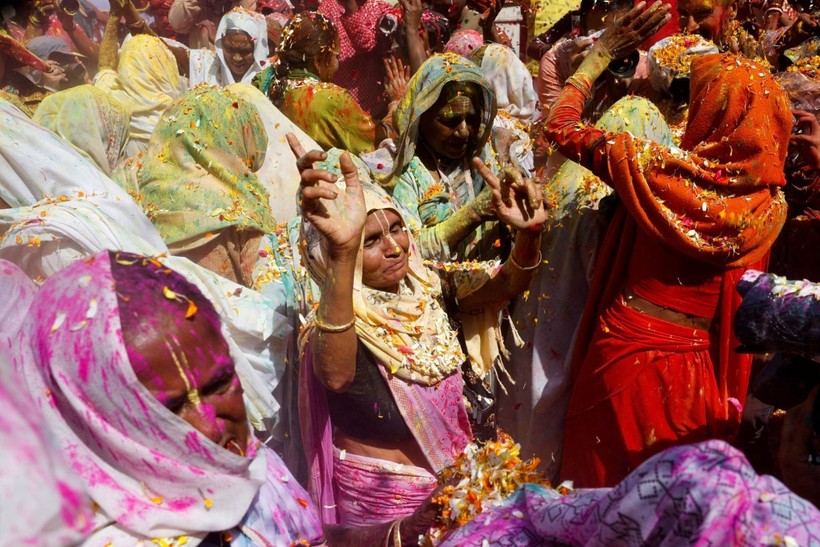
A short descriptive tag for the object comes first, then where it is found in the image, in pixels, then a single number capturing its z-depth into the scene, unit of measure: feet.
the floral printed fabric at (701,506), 4.33
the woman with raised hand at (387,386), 9.86
